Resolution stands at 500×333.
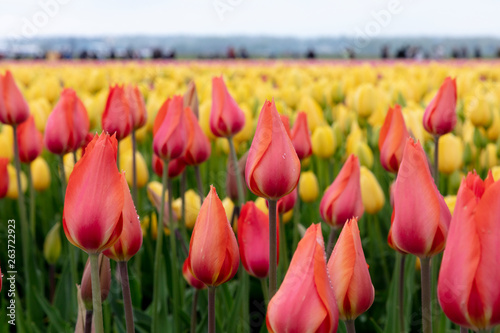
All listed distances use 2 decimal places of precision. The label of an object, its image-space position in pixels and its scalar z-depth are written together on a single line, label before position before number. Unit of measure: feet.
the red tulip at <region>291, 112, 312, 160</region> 3.47
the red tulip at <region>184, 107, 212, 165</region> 3.37
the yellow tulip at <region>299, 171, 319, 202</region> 4.74
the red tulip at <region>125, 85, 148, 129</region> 3.61
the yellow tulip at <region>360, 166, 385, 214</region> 3.86
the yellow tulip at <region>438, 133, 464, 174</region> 4.57
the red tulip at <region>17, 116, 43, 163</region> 3.94
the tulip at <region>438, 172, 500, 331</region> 2.22
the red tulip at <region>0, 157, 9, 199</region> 3.80
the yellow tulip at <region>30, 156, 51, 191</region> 5.42
